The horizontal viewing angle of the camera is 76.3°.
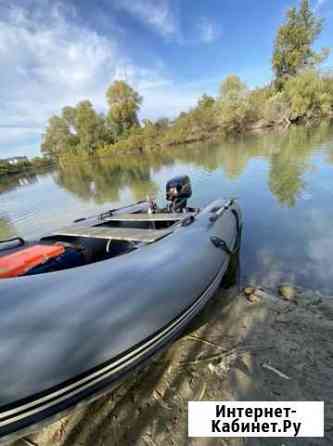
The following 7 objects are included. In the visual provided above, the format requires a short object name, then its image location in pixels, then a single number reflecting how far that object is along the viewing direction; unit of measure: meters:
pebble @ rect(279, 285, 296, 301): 2.11
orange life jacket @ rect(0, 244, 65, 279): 1.59
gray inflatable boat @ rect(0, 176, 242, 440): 0.83
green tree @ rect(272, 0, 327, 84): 27.38
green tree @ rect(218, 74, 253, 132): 25.84
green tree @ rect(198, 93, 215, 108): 34.72
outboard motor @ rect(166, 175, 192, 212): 3.62
